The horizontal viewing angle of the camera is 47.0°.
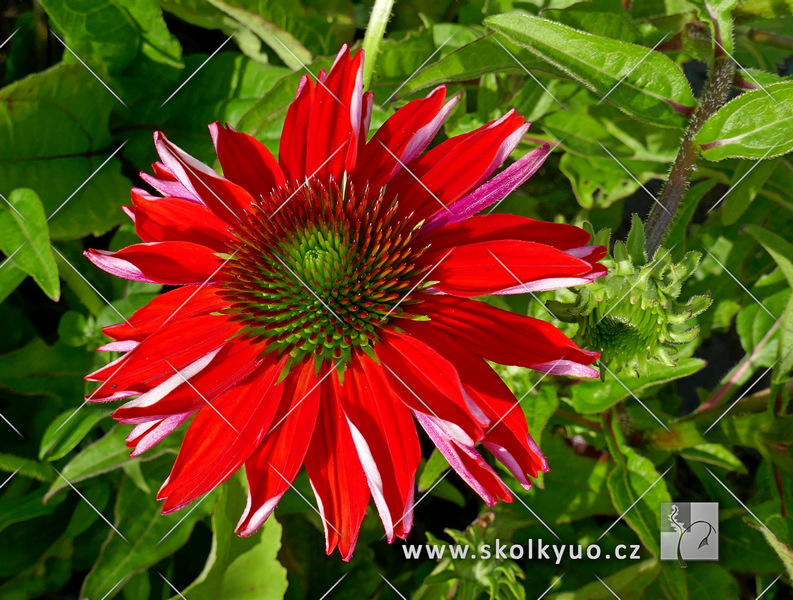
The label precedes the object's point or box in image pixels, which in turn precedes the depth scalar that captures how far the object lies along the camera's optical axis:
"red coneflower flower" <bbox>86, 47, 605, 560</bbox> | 0.18
